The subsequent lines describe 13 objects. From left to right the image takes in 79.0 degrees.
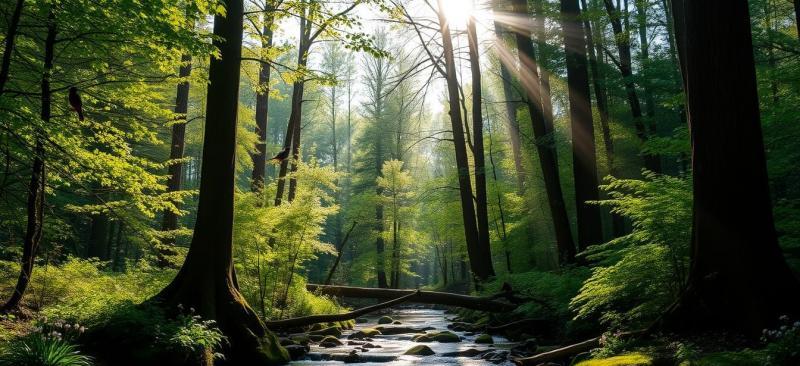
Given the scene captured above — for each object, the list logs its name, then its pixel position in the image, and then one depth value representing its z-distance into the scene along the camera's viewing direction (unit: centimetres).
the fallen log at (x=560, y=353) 630
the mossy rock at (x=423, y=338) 1069
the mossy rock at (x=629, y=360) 445
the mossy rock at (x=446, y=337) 1055
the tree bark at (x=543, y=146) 1205
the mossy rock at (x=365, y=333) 1135
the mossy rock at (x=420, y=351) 878
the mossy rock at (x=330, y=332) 1140
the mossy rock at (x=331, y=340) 1012
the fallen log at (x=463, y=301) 1128
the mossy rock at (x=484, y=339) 984
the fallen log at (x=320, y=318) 882
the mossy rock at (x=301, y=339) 934
